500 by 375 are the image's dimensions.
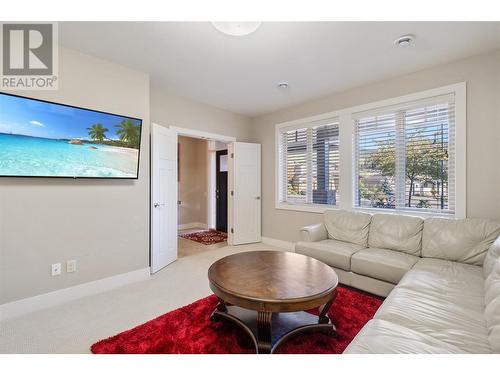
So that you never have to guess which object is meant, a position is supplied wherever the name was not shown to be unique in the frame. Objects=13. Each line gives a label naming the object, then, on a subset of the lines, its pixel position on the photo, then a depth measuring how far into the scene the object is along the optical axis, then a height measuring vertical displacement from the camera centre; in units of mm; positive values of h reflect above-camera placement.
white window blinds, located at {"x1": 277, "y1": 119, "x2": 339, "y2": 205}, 3875 +418
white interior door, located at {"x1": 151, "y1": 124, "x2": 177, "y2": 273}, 3195 -147
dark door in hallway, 5961 -112
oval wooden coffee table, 1500 -705
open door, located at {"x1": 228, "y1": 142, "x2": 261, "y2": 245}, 4617 -146
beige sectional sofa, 1182 -746
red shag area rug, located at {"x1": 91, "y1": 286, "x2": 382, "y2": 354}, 1636 -1138
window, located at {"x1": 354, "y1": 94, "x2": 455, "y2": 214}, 2814 +403
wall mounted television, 2053 +457
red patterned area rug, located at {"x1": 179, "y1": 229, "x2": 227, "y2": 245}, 4973 -1152
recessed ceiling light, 2234 +1426
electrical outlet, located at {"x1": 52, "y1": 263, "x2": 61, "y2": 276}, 2363 -839
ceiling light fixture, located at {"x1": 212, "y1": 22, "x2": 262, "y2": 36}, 1718 +1190
